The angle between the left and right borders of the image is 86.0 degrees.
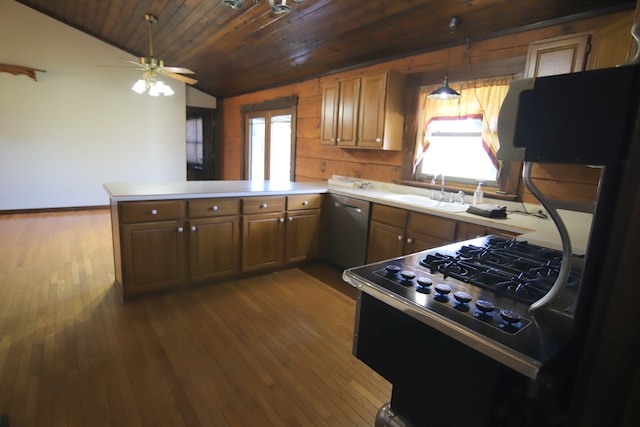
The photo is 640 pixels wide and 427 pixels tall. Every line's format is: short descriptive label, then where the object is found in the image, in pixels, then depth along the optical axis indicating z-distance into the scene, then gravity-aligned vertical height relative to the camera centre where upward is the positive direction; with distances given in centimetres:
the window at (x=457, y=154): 300 +8
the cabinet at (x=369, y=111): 331 +47
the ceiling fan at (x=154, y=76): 341 +72
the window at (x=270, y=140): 523 +21
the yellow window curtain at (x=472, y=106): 281 +49
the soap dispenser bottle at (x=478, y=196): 284 -27
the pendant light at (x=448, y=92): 267 +54
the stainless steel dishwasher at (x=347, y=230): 328 -73
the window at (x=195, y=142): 752 +15
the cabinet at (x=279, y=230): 324 -76
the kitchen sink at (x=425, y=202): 272 -36
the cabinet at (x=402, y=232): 261 -59
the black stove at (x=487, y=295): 81 -40
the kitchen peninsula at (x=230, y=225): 255 -60
